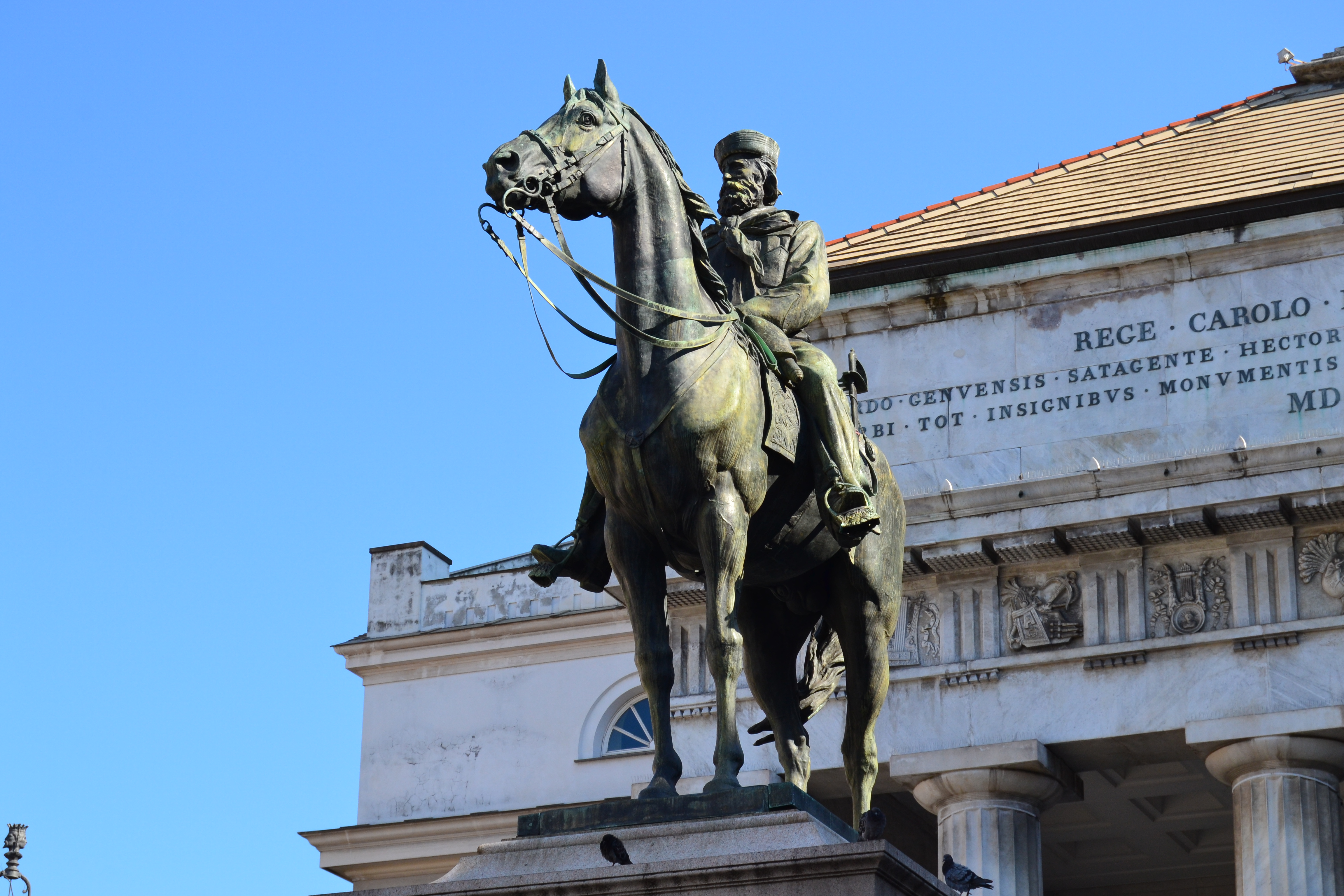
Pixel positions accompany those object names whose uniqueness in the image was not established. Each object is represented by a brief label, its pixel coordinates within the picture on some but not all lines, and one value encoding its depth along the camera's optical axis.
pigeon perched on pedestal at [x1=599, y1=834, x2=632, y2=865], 15.35
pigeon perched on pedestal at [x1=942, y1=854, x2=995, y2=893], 18.25
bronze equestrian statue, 16.78
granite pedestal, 14.82
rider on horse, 17.35
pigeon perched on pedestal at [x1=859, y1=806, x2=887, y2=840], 15.30
